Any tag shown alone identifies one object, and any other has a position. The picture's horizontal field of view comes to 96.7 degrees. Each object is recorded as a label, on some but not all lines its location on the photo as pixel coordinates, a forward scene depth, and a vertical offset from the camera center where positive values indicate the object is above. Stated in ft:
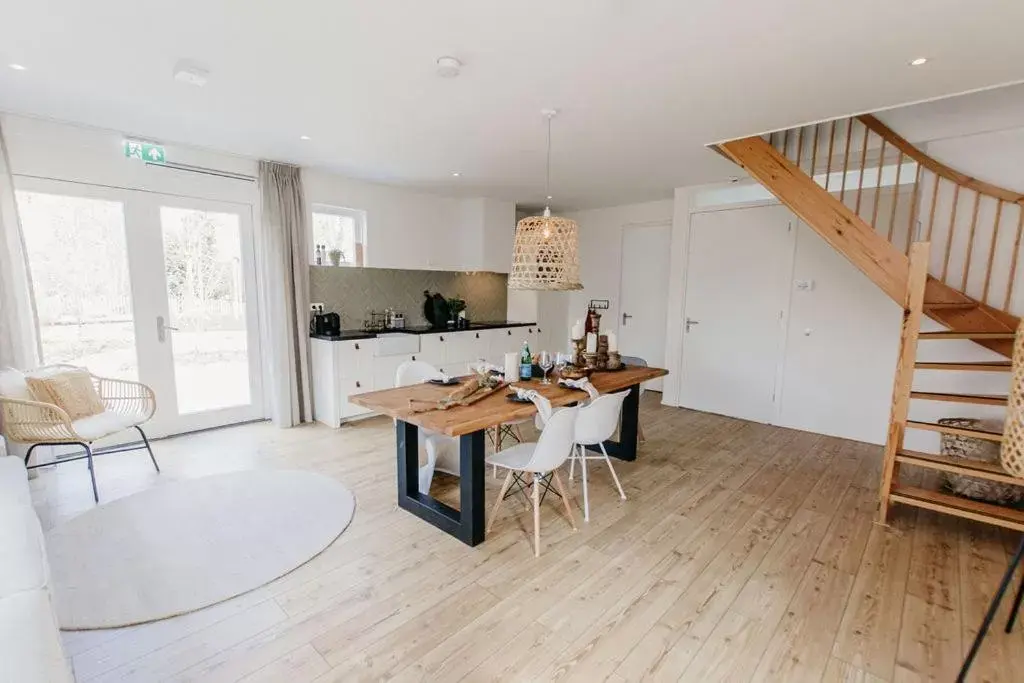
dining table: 7.55 -2.21
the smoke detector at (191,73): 7.68 +3.65
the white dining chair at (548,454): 7.56 -2.78
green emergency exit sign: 11.70 +3.47
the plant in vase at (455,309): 18.57 -0.79
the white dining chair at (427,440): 9.91 -3.35
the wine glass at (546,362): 10.79 -1.73
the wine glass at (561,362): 10.79 -1.76
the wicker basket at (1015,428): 4.78 -1.38
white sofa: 3.82 -3.12
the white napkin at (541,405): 8.00 -2.00
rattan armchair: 9.09 -2.98
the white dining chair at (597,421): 8.57 -2.49
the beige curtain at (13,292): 10.08 -0.19
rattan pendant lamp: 9.61 +0.81
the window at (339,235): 15.39 +1.85
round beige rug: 6.52 -4.43
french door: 11.23 -0.21
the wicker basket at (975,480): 9.62 -3.90
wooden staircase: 8.79 +1.17
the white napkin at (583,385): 9.25 -1.95
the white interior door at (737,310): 15.01 -0.56
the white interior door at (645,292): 18.94 +0.00
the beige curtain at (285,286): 13.79 +0.04
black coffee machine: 15.15 -1.23
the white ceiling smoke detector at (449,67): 7.32 +3.62
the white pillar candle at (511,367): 9.93 -1.67
